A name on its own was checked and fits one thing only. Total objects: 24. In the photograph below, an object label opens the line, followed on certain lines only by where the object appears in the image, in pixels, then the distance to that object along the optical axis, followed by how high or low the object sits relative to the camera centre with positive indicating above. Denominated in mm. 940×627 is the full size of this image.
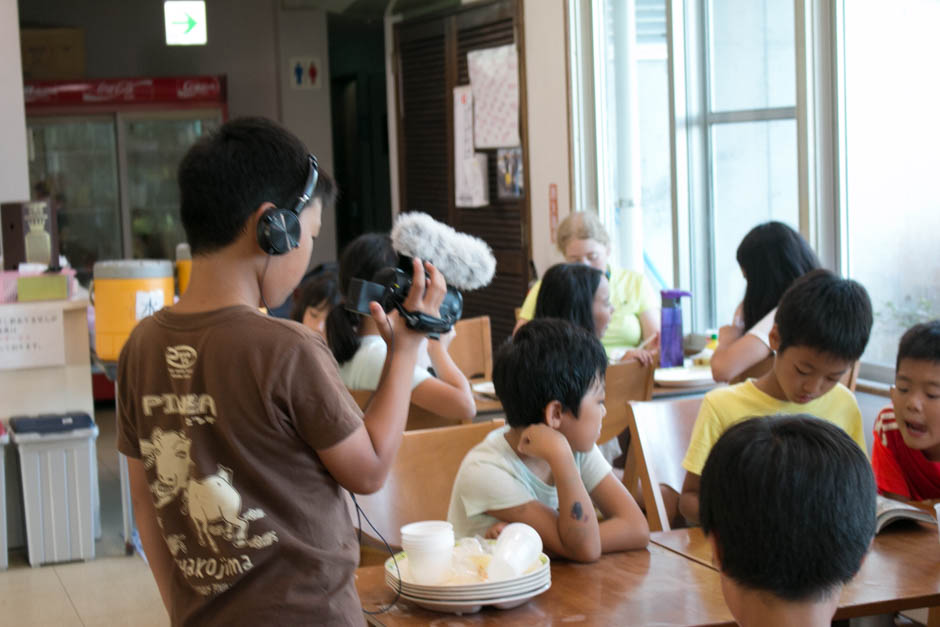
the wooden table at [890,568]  1661 -612
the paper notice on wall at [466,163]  6484 +327
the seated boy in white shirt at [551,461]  1907 -457
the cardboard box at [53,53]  8523 +1415
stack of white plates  1633 -572
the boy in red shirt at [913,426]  2193 -471
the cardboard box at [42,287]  4344 -217
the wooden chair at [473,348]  4492 -551
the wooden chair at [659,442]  2469 -551
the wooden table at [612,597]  1615 -606
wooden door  6227 +528
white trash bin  4152 -971
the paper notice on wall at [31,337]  4238 -406
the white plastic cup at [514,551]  1658 -524
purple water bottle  4012 -482
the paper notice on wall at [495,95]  6133 +697
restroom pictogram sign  9094 +1267
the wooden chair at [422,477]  2344 -568
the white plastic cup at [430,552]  1678 -518
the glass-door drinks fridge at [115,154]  8172 +601
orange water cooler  3975 -253
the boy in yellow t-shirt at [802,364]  2266 -338
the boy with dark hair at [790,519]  1152 -337
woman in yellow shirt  4398 -334
